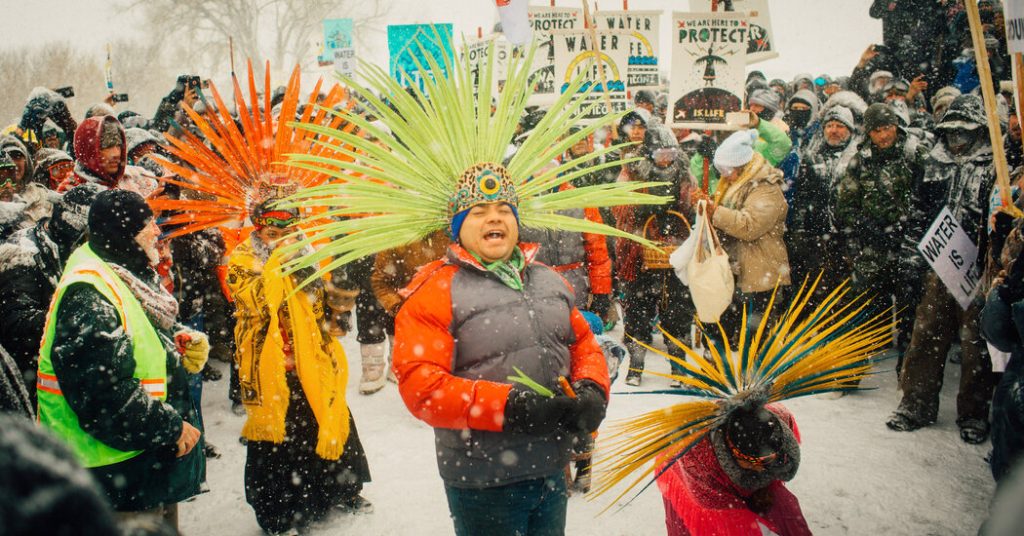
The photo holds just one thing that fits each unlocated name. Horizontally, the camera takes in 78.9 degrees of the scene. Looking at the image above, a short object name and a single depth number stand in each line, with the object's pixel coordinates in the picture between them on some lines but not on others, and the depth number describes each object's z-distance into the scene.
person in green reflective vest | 2.15
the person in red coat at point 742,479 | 2.17
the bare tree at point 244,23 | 33.22
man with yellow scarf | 3.36
